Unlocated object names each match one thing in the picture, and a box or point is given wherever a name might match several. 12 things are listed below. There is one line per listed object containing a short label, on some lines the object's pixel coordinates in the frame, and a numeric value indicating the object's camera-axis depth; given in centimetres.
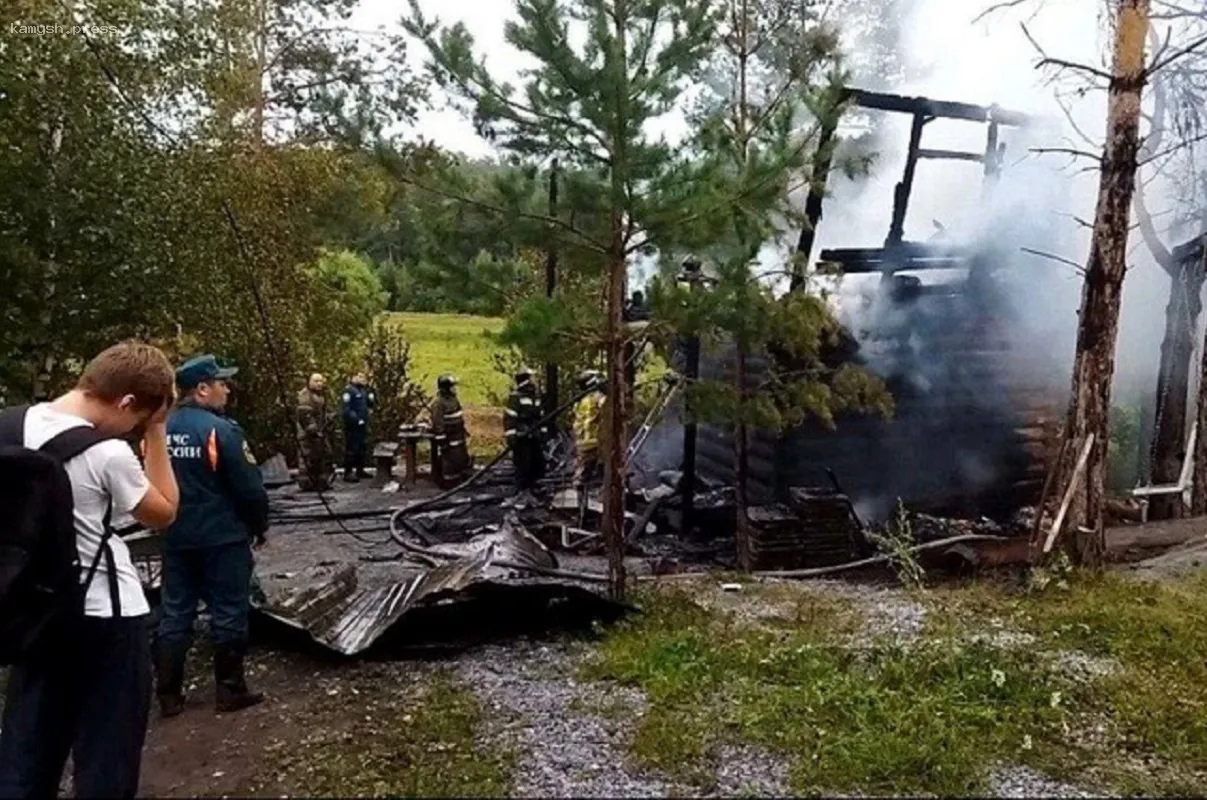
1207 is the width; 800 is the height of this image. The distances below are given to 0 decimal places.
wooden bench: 1470
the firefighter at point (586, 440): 1164
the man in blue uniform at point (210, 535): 484
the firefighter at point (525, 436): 1278
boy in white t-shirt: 324
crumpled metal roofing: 568
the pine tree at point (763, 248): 639
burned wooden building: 1177
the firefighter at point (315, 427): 1466
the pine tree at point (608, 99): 596
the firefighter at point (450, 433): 1426
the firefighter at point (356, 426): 1501
